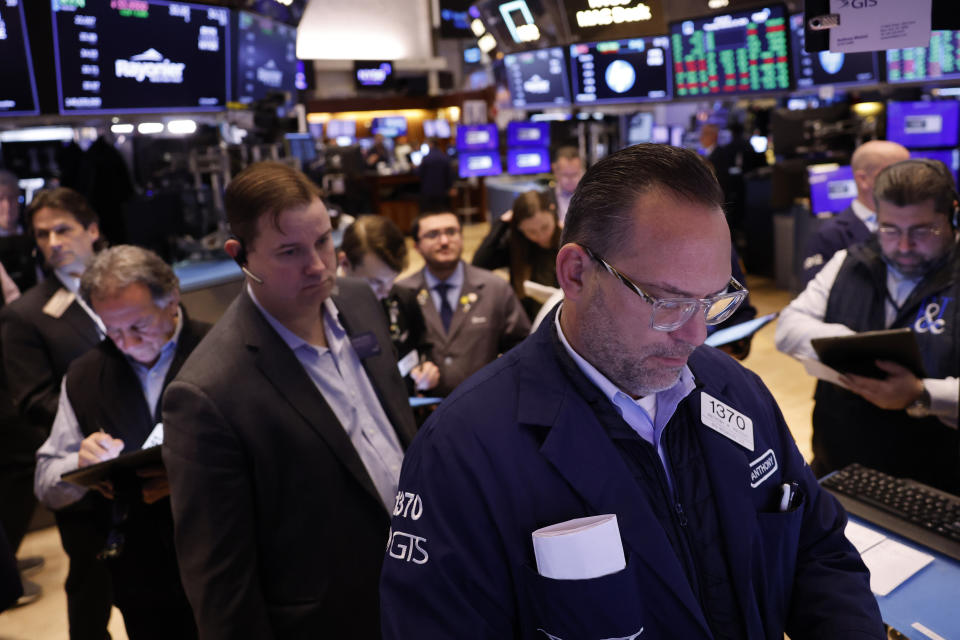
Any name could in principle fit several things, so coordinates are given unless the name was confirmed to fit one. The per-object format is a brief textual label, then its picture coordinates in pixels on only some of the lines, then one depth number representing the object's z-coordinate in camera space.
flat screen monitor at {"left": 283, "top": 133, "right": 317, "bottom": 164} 6.71
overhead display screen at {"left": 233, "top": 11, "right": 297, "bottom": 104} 5.55
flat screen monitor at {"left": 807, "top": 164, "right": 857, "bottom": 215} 6.35
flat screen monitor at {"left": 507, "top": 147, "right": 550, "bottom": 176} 8.33
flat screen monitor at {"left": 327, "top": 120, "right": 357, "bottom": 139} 17.25
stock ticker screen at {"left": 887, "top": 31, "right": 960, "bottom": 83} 5.36
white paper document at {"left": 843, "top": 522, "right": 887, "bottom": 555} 1.74
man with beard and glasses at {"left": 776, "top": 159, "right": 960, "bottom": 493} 2.26
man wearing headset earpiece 1.58
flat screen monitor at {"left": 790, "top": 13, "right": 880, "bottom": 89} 5.64
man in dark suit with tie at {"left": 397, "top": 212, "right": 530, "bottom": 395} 3.37
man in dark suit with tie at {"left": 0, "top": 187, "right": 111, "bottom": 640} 2.65
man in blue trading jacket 1.09
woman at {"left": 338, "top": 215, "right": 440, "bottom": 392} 3.19
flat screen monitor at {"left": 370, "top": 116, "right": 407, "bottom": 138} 18.23
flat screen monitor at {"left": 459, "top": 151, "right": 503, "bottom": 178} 8.91
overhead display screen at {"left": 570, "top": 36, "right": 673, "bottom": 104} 6.08
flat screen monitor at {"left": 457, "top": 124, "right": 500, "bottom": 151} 8.97
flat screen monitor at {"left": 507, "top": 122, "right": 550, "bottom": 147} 8.23
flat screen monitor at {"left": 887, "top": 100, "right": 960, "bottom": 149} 6.04
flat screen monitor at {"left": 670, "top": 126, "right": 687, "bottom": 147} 11.84
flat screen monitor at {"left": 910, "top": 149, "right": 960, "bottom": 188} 6.15
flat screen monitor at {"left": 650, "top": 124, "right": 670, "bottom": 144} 11.25
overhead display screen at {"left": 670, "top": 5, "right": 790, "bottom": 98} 5.59
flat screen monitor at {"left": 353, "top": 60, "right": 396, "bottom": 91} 16.36
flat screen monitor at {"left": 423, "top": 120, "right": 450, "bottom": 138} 17.97
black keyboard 1.74
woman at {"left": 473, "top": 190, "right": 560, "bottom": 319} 4.04
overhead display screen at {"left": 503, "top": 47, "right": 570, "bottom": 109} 6.42
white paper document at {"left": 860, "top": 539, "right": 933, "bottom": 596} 1.60
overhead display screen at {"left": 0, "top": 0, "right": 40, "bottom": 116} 4.34
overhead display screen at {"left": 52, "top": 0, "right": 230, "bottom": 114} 4.64
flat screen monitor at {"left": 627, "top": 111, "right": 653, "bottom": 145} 8.76
